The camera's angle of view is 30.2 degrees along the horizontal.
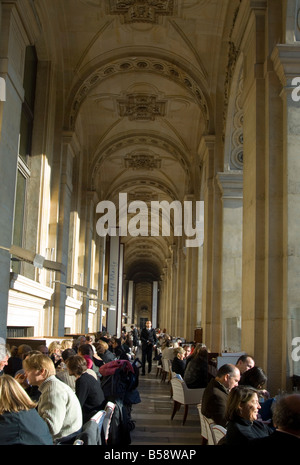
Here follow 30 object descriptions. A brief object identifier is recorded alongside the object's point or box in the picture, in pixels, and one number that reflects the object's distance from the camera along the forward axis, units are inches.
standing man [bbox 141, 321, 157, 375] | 682.8
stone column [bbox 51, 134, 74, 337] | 582.2
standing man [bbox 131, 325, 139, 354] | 960.6
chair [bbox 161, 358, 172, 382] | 527.6
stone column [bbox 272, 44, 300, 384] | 282.4
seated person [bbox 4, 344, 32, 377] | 273.1
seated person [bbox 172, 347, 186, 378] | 409.1
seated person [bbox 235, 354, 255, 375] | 248.2
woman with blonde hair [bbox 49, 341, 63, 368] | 296.6
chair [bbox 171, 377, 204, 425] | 330.3
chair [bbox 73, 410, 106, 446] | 143.5
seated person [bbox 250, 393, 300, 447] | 102.7
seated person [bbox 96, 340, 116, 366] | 351.9
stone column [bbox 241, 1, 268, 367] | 306.7
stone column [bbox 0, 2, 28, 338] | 358.6
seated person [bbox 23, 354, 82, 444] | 156.6
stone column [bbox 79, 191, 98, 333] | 826.2
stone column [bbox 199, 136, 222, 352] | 536.4
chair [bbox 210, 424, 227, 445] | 162.6
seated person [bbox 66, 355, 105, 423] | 205.3
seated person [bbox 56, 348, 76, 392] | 214.9
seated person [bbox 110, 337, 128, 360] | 494.4
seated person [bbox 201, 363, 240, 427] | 201.3
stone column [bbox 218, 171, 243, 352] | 517.7
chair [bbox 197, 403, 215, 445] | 177.2
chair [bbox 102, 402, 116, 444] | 185.6
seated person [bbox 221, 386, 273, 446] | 138.9
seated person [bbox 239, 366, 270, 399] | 211.5
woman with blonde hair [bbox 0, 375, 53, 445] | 116.6
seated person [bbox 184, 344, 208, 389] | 331.9
